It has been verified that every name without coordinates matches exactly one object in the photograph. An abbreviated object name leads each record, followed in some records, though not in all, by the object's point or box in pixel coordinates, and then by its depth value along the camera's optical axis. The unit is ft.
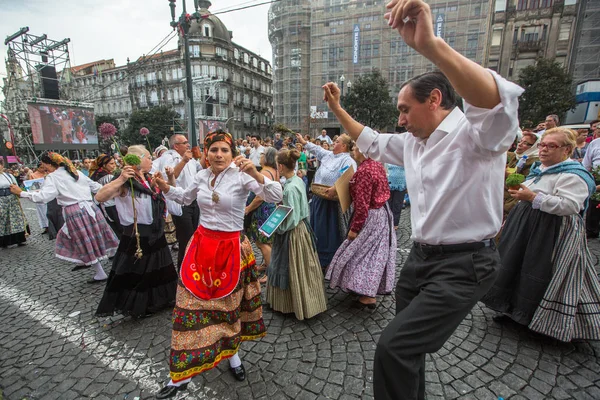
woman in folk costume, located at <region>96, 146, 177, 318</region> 11.36
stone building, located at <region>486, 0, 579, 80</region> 97.50
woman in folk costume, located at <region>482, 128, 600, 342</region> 8.70
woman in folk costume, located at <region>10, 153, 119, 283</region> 15.33
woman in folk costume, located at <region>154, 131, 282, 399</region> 7.73
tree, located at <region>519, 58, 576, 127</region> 71.51
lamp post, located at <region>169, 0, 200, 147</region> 30.73
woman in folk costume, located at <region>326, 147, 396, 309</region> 11.36
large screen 68.69
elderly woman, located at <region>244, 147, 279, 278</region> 13.57
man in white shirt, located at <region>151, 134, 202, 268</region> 14.90
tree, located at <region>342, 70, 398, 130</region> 86.07
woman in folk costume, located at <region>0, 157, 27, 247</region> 22.39
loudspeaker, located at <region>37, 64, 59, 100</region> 81.97
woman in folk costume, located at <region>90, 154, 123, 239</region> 14.11
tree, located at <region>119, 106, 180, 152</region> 126.82
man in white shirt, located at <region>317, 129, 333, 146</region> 40.87
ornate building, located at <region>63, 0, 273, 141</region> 165.58
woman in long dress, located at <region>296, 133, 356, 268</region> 13.74
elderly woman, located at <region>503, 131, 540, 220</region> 12.96
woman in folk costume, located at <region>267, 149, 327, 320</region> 10.89
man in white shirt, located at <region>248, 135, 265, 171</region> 35.01
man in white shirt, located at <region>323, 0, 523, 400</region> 4.87
